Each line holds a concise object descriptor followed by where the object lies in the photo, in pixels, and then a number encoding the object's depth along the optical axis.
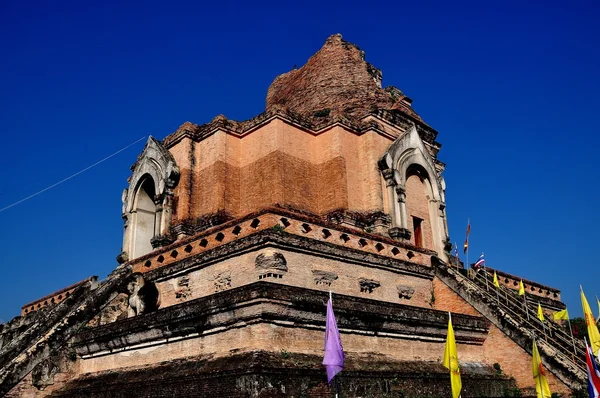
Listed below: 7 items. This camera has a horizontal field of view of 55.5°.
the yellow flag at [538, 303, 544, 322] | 15.32
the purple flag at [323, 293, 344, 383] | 8.82
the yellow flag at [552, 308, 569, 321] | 21.09
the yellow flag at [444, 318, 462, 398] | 9.91
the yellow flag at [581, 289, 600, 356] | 12.33
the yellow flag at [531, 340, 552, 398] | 10.52
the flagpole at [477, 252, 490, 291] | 16.06
